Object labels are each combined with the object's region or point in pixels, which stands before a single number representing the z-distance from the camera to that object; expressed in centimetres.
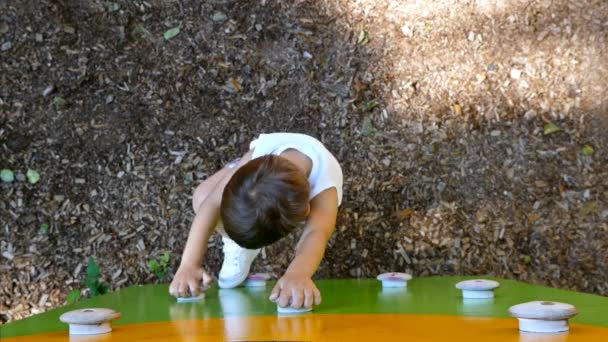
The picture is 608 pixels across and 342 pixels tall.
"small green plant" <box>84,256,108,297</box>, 368
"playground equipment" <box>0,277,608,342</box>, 209
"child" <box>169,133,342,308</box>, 257
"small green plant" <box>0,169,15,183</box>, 379
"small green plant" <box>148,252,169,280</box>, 372
